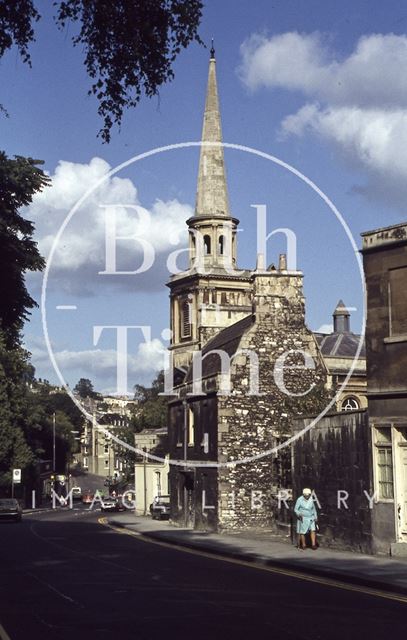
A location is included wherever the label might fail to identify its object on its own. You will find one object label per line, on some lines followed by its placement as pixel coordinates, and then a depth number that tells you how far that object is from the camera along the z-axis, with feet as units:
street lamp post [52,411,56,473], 367.21
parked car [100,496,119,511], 244.16
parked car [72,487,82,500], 387.86
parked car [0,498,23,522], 174.60
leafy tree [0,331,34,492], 225.15
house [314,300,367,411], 152.87
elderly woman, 82.74
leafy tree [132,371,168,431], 279.49
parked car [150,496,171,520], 166.71
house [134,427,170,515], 202.49
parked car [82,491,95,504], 333.21
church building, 122.21
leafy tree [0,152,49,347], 95.71
